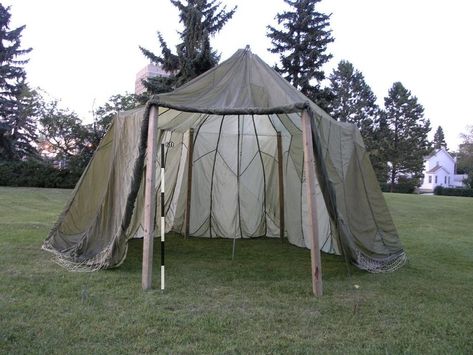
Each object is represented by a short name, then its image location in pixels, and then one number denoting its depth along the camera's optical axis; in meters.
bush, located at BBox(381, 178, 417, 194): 40.09
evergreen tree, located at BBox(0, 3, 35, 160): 26.39
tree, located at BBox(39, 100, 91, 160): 24.20
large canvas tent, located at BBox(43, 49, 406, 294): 5.37
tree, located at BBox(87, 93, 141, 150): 24.22
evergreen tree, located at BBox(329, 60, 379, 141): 42.78
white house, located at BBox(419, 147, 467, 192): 62.41
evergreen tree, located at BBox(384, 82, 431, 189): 43.97
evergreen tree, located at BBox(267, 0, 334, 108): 21.75
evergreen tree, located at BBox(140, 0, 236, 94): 17.67
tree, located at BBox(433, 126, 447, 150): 88.59
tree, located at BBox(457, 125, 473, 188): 41.00
